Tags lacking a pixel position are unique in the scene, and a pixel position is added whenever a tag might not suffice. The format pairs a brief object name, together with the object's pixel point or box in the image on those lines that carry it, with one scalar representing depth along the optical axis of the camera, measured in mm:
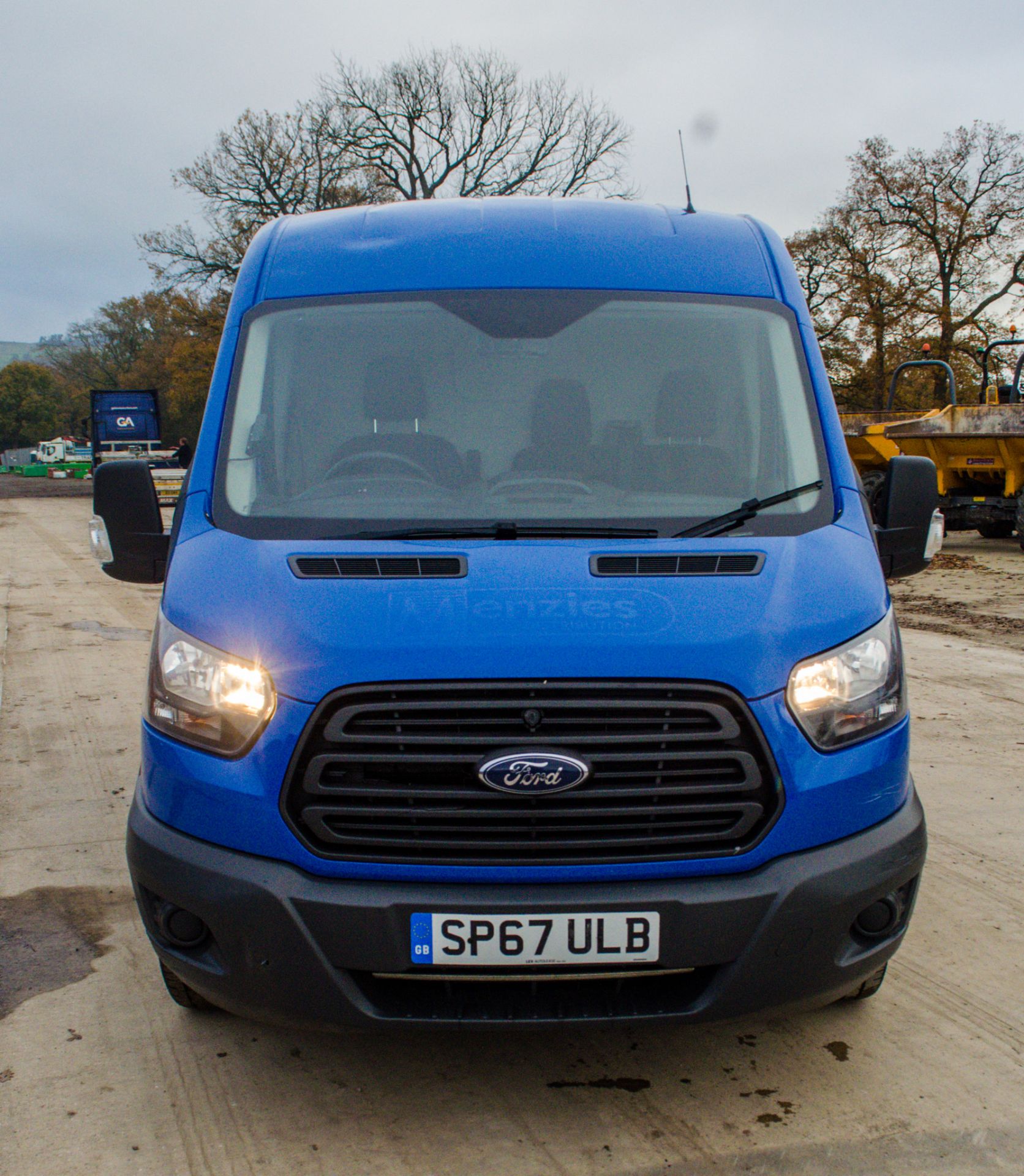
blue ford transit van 2529
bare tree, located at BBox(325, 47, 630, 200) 39531
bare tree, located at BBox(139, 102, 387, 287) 38656
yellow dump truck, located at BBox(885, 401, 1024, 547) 15578
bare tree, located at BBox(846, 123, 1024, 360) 32625
